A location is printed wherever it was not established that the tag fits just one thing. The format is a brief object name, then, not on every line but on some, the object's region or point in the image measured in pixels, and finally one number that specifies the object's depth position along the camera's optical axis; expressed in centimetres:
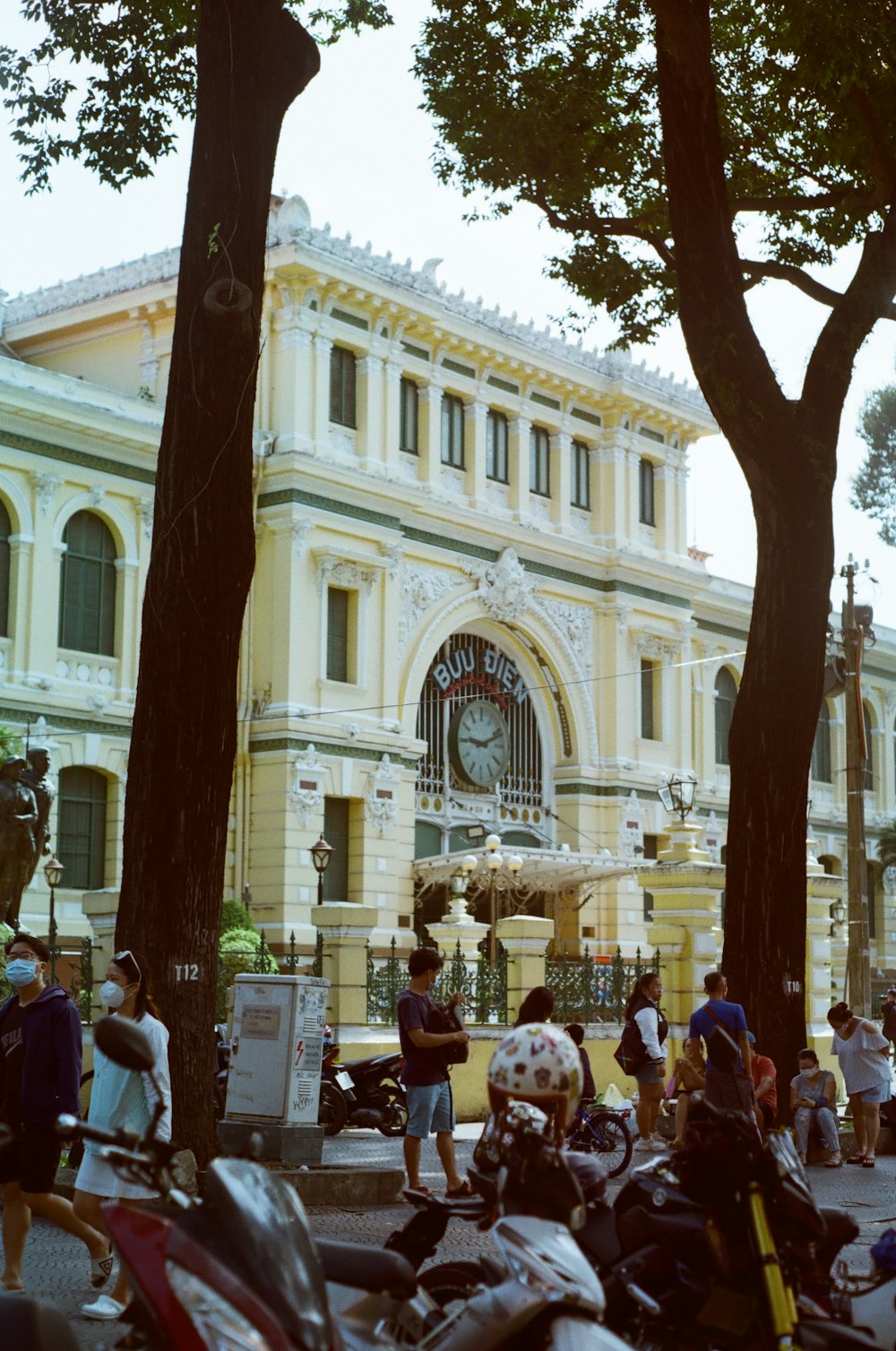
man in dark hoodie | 818
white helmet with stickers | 495
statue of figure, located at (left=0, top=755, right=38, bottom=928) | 2519
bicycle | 1502
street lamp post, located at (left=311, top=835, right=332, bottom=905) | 2902
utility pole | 2136
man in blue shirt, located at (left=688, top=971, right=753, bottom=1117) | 1150
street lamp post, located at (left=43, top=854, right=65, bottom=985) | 2883
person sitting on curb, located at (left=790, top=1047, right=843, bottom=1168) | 1558
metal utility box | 1227
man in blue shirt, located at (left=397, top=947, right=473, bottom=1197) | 1180
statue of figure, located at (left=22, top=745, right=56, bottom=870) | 2498
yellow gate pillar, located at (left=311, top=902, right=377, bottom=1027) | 1950
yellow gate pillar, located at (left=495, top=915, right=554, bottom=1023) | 2083
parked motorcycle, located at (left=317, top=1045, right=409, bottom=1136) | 1769
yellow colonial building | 3234
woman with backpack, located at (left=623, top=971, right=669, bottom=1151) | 1593
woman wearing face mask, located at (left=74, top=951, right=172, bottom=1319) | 833
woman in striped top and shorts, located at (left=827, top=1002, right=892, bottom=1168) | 1666
